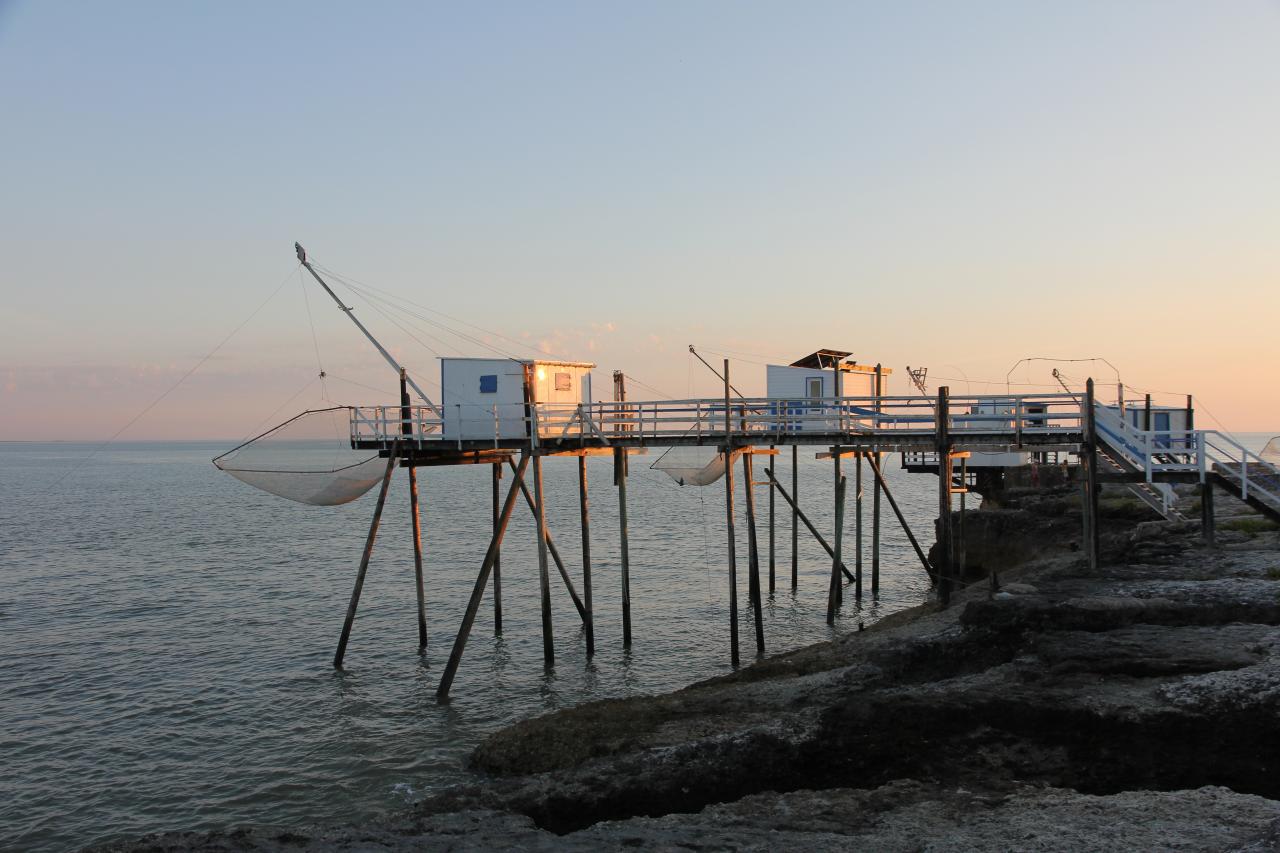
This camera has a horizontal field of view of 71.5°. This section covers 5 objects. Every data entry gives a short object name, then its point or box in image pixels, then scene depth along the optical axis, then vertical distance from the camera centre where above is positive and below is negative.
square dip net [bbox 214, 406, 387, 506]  20.42 -0.80
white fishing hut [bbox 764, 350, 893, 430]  29.03 +1.28
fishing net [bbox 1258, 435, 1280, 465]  20.25 -1.08
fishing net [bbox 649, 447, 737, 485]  23.38 -1.15
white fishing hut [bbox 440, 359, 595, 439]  22.72 +0.81
